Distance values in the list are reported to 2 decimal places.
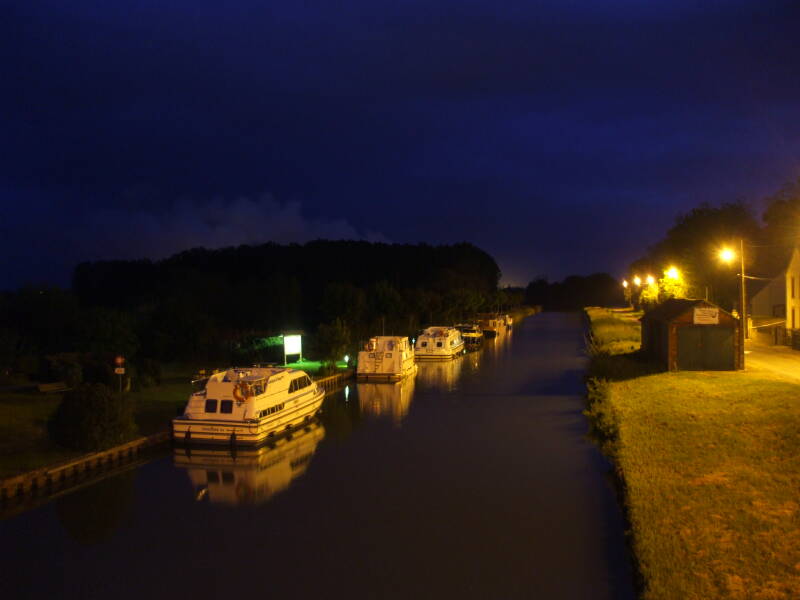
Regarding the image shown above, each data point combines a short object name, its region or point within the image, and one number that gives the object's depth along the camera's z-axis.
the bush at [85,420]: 22.14
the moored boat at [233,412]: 25.09
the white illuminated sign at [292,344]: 42.38
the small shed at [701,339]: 32.41
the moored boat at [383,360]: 42.50
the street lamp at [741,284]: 31.39
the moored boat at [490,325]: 86.81
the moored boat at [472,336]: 68.50
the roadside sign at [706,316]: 32.66
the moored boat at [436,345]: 55.31
